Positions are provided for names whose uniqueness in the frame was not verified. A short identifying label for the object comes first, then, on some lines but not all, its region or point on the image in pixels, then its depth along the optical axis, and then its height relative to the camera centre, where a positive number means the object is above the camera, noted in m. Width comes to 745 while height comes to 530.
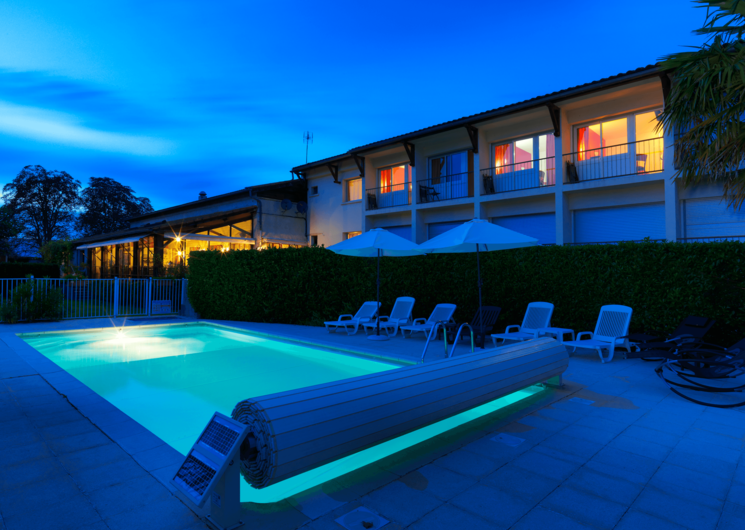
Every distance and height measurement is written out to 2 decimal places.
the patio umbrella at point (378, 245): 9.44 +0.68
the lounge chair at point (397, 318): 10.59 -1.13
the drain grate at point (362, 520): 2.39 -1.45
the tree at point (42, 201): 45.77 +8.30
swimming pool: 4.31 -1.80
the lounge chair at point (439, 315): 10.02 -1.01
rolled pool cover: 2.39 -0.94
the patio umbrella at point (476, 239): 7.54 +0.67
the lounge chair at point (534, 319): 8.42 -0.94
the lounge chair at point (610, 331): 7.29 -1.06
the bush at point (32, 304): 12.21 -0.90
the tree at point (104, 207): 49.97 +8.43
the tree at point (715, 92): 5.26 +2.52
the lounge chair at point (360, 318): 10.95 -1.17
